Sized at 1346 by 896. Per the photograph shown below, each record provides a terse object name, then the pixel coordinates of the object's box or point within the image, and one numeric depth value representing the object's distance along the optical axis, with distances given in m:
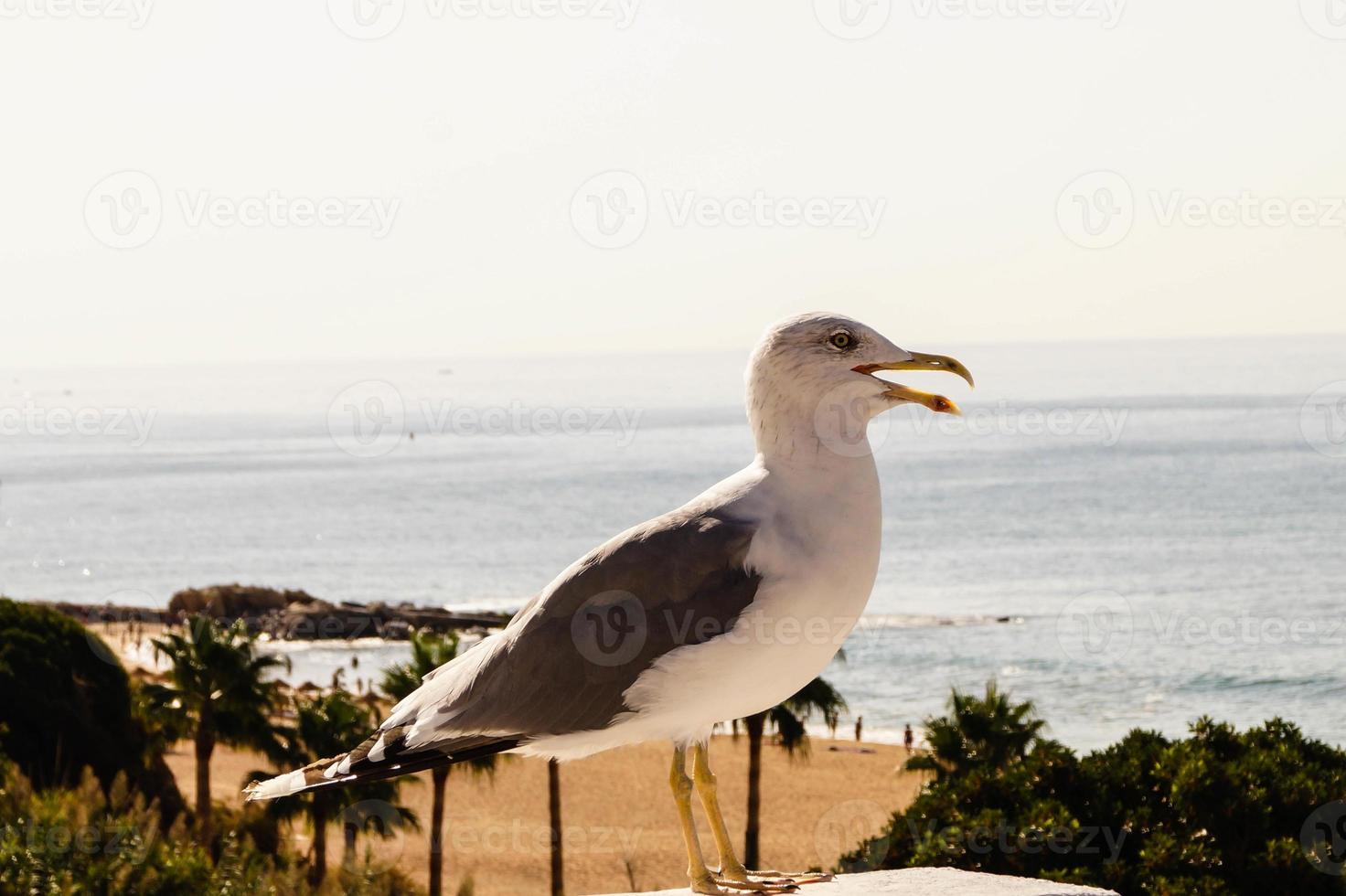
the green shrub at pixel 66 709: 24.86
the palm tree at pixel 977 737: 23.67
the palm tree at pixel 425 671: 24.38
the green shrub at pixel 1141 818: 13.47
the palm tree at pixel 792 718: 26.42
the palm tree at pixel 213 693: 24.84
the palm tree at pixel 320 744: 24.72
